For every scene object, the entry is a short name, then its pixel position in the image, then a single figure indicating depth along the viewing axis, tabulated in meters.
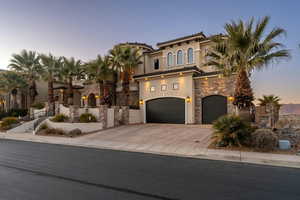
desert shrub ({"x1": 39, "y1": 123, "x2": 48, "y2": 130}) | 17.19
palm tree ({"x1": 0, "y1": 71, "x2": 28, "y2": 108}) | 25.53
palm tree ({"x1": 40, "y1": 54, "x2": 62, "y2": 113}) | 22.42
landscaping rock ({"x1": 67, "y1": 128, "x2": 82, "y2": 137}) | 14.71
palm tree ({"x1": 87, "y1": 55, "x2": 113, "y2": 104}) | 19.19
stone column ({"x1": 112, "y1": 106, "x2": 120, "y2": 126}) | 17.89
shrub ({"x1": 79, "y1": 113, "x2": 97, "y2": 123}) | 16.36
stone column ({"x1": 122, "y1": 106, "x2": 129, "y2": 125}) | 18.66
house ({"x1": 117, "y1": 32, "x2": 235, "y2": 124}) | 16.72
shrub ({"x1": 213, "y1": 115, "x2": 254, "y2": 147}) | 8.88
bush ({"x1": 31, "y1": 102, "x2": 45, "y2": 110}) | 23.31
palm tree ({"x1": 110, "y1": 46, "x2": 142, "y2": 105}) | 19.64
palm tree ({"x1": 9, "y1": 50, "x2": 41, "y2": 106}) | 24.20
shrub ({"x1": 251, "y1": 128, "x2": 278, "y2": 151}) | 8.28
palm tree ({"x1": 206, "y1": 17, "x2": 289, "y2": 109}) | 9.32
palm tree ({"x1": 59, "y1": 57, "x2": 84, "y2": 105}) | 22.48
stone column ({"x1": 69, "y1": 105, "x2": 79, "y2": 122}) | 16.94
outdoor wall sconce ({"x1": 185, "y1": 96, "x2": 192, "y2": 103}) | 17.42
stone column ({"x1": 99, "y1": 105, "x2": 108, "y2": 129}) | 16.62
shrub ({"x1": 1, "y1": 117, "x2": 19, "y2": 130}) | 19.20
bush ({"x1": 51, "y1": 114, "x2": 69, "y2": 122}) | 17.08
